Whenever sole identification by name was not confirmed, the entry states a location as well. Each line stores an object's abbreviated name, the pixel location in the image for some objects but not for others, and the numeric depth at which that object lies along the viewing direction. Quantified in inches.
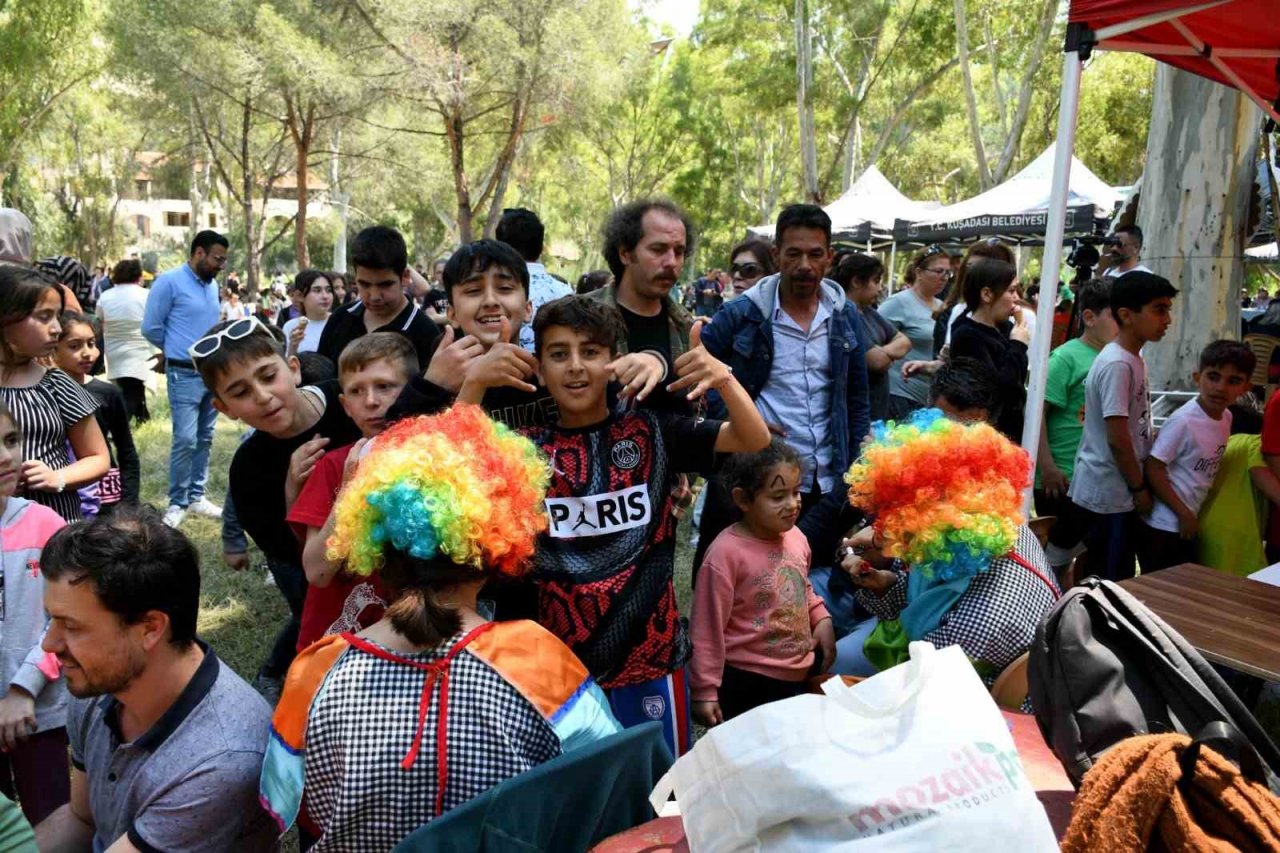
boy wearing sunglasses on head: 108.1
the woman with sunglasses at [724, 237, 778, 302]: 227.9
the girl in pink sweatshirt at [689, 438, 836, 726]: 112.9
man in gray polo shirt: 69.8
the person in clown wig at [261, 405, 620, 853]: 64.8
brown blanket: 43.5
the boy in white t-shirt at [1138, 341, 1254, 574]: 167.2
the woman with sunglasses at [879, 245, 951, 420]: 242.5
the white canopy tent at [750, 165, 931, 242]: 646.5
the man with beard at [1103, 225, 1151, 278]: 286.4
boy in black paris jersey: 87.1
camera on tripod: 343.9
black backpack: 54.9
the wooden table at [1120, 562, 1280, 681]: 103.1
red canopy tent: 143.3
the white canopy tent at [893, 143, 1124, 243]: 482.9
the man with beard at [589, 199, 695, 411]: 137.6
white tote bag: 44.6
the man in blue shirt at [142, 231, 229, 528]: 261.0
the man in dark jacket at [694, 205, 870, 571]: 150.5
